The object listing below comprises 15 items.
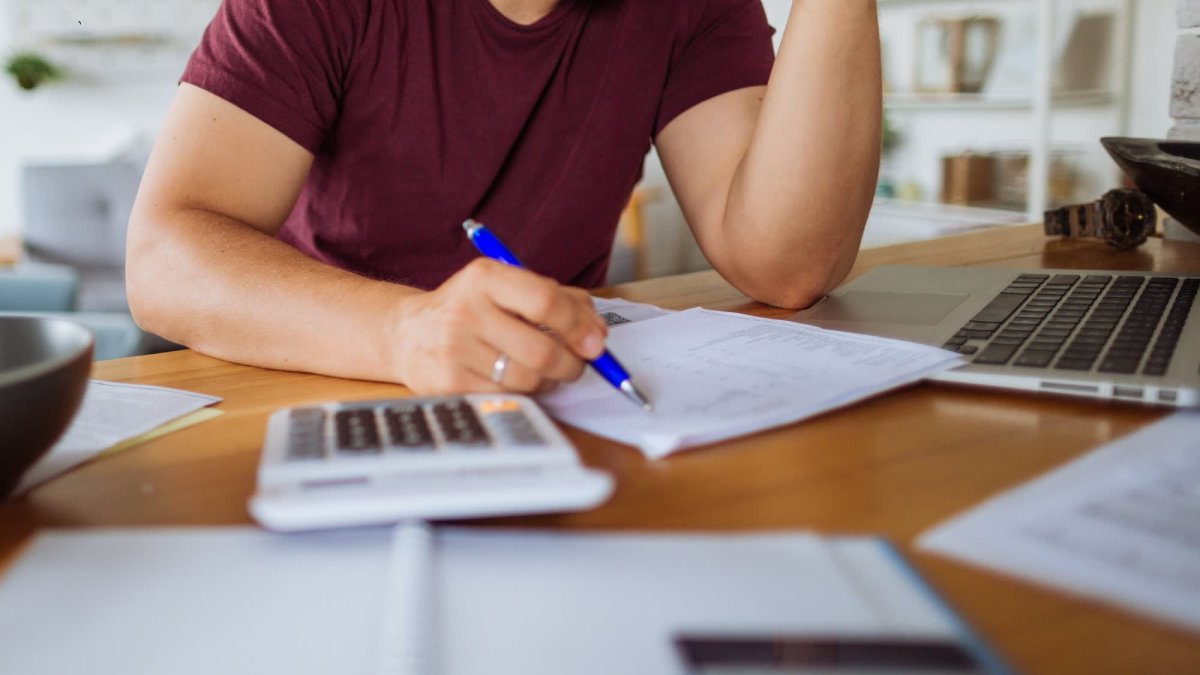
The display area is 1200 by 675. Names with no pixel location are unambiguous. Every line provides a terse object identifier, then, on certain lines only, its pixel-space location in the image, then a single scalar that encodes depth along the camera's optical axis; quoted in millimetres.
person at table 644
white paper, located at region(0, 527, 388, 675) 310
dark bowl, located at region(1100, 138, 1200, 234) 953
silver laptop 572
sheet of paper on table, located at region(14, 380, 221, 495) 507
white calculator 384
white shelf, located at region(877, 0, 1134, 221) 2676
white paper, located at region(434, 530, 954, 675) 307
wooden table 323
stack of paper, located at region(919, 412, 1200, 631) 342
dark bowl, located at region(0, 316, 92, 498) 409
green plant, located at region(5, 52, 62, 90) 3834
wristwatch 1143
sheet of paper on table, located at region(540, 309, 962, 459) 532
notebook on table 299
